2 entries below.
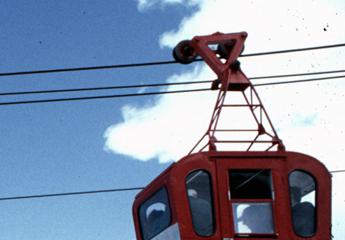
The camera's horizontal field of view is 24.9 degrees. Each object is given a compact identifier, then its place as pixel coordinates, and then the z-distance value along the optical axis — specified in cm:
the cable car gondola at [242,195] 1330
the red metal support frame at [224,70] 1404
